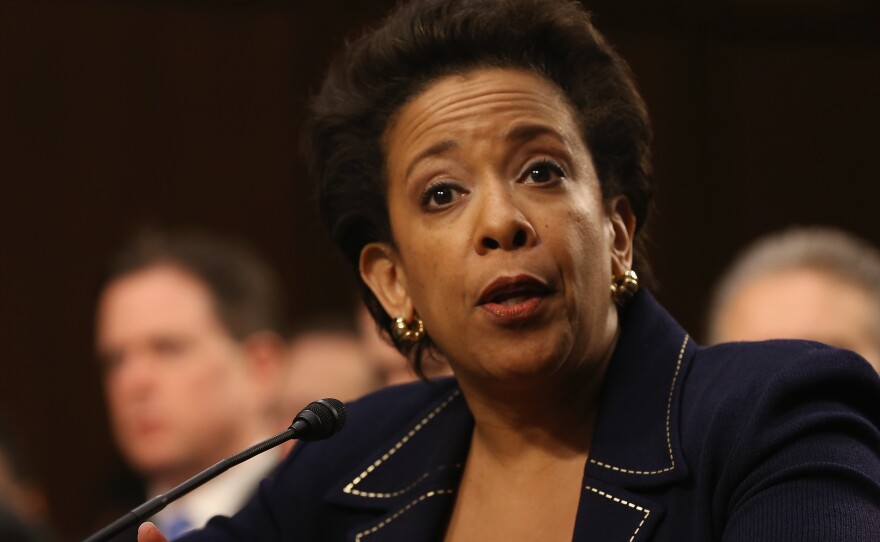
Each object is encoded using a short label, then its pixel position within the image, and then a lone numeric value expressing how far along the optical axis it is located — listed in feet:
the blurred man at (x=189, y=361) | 12.86
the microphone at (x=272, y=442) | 10.11
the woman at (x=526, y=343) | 10.37
